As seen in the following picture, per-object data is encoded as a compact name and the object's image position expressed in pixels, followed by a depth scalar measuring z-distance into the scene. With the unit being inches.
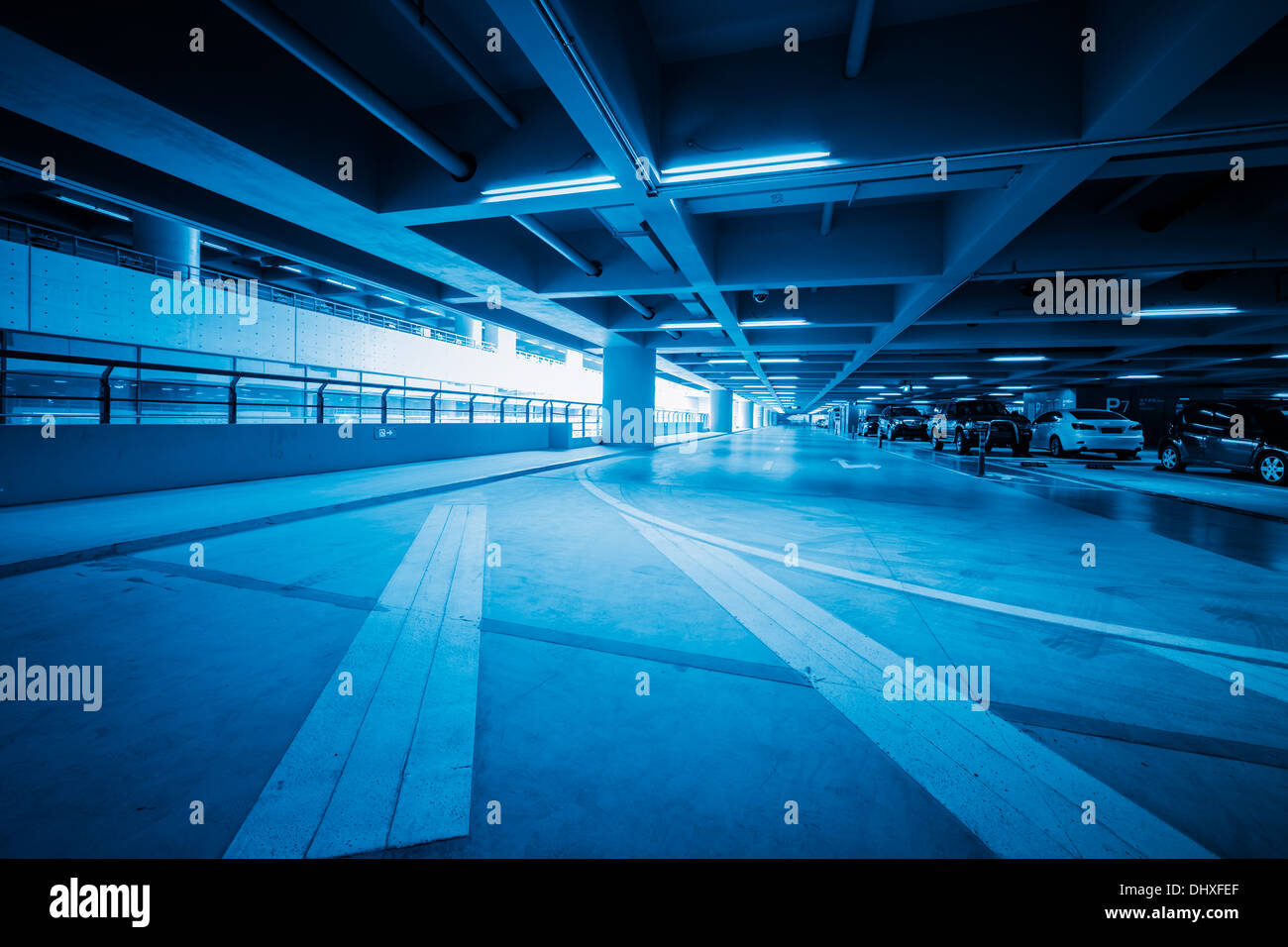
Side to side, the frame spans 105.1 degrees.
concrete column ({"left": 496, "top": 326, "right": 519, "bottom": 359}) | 1173.7
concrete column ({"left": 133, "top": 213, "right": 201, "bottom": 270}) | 580.1
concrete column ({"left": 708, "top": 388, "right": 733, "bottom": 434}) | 1738.4
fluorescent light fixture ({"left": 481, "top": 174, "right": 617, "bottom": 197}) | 243.8
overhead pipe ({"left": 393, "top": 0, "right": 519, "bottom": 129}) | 158.2
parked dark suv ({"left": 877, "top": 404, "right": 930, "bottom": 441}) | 1138.7
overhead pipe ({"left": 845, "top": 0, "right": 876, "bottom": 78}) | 168.9
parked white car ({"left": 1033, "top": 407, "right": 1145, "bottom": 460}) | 625.9
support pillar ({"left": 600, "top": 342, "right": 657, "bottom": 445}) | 768.9
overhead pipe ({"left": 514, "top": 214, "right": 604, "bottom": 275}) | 324.8
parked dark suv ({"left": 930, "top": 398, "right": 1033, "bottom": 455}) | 741.3
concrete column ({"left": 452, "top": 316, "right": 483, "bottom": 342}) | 1069.8
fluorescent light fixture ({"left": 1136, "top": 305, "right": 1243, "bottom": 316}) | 422.6
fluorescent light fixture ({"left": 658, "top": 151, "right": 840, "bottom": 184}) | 212.5
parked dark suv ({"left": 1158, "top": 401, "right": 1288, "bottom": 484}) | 428.8
